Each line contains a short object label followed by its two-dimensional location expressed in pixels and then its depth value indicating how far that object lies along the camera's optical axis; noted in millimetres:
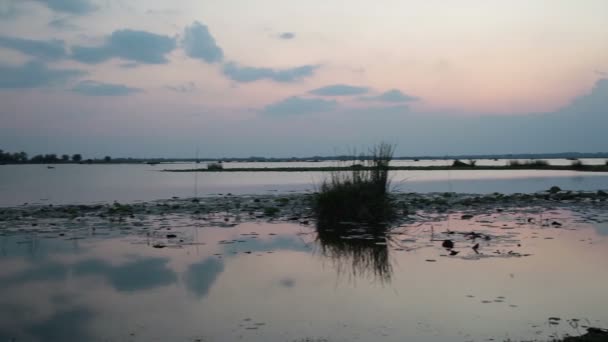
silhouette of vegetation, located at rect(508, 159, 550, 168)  61350
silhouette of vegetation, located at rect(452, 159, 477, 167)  67025
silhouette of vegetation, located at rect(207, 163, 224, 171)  72138
